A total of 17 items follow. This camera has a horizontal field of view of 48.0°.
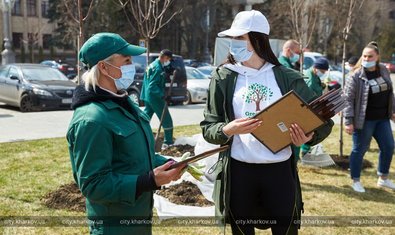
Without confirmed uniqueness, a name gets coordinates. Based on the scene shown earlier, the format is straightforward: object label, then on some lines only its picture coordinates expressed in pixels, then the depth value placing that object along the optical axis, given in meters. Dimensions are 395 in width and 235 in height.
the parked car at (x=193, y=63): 31.25
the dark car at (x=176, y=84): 14.27
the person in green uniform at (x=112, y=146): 2.11
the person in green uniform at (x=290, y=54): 7.03
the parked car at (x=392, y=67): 46.62
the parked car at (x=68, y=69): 27.03
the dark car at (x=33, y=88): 13.74
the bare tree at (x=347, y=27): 7.67
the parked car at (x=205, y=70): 20.84
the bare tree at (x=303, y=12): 10.88
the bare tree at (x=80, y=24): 5.14
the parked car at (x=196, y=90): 17.56
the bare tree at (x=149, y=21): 7.82
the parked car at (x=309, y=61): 23.80
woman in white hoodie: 2.82
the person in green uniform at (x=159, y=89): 8.26
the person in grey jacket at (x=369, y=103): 5.70
